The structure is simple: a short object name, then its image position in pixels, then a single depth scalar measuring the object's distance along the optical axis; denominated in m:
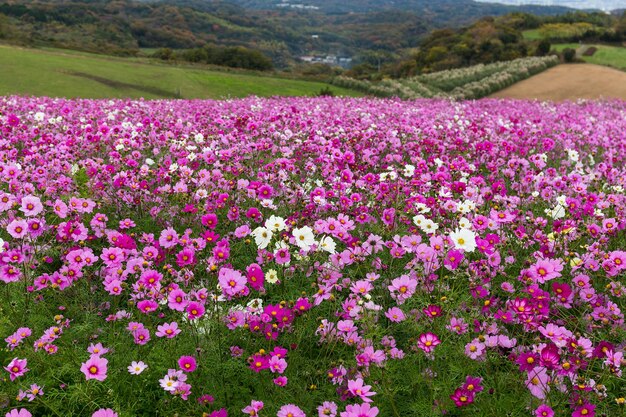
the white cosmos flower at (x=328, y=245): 3.15
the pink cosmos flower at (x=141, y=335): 2.80
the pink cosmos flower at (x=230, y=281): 2.68
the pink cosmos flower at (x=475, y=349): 2.77
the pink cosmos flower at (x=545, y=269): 2.94
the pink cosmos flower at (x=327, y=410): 2.40
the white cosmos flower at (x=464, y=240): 3.06
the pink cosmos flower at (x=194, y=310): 2.64
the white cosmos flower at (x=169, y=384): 2.34
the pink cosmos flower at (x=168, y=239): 3.27
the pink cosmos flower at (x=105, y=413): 2.23
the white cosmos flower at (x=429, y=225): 3.54
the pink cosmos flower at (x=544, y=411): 2.32
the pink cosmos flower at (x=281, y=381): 2.46
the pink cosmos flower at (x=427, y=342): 2.54
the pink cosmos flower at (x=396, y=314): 3.07
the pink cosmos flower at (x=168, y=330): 2.62
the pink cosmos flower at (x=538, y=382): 2.48
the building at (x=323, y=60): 188.12
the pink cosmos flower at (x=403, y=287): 2.94
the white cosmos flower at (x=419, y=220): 3.60
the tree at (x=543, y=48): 45.09
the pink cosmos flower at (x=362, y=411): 2.25
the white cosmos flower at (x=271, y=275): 3.15
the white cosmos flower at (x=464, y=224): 3.50
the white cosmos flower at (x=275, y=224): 3.11
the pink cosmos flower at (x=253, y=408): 2.37
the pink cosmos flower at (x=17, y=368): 2.43
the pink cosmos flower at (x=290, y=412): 2.34
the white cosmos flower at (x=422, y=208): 3.84
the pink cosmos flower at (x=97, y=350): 2.61
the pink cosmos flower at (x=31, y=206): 3.21
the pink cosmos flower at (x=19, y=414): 2.19
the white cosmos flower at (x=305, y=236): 3.13
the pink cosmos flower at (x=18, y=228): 2.97
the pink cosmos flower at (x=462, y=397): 2.30
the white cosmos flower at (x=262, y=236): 3.18
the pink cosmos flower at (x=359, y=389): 2.31
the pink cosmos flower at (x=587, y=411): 2.28
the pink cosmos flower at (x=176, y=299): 2.71
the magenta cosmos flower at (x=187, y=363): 2.46
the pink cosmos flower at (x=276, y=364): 2.54
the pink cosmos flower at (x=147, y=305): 2.74
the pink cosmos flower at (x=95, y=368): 2.39
